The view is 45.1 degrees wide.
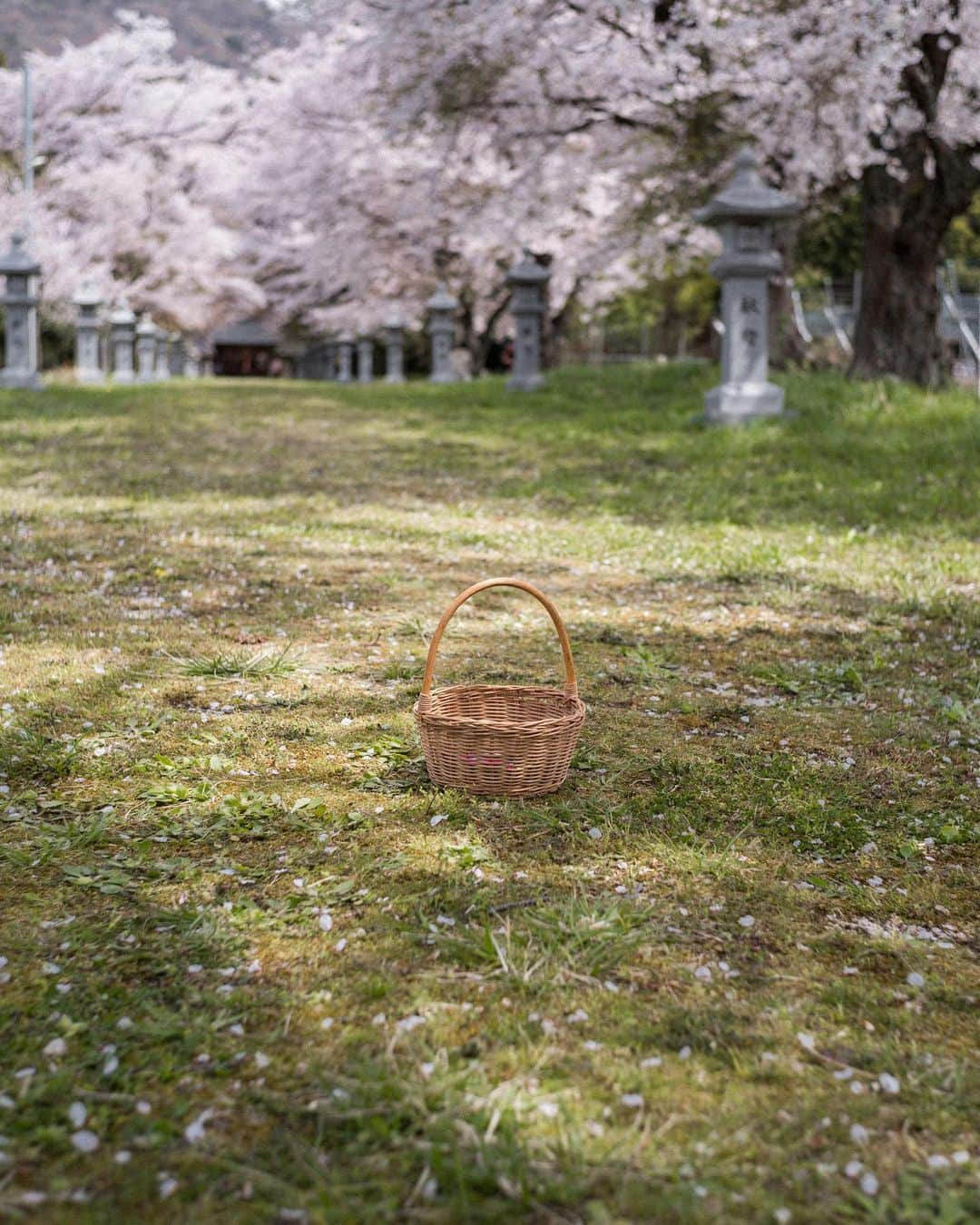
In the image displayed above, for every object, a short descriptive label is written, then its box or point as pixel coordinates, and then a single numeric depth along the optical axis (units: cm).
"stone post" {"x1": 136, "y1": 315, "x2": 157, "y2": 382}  3144
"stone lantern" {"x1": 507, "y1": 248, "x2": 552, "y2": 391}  1858
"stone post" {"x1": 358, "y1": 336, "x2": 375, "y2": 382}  3375
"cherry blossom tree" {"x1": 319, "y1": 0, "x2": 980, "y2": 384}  1308
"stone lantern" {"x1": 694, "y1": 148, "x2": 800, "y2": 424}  1245
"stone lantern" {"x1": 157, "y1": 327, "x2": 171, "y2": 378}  3541
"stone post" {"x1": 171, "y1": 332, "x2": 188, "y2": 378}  4119
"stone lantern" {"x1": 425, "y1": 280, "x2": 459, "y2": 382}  2558
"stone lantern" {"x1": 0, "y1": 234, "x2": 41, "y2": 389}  1991
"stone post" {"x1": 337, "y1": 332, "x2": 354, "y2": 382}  3638
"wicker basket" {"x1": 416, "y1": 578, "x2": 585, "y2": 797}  354
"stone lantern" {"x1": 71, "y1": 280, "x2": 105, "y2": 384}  2722
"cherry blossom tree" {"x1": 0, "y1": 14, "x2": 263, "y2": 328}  3130
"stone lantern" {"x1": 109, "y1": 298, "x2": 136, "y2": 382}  2976
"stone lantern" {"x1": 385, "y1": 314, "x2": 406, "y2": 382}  3045
